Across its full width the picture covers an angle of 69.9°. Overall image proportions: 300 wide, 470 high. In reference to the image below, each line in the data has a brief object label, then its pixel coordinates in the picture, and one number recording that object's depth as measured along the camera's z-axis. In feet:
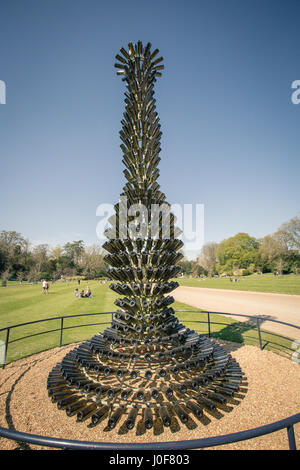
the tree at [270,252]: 195.72
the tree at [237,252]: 249.14
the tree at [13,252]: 189.16
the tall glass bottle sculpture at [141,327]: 11.89
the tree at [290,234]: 193.57
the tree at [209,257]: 290.70
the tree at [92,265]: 260.81
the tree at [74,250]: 319.27
